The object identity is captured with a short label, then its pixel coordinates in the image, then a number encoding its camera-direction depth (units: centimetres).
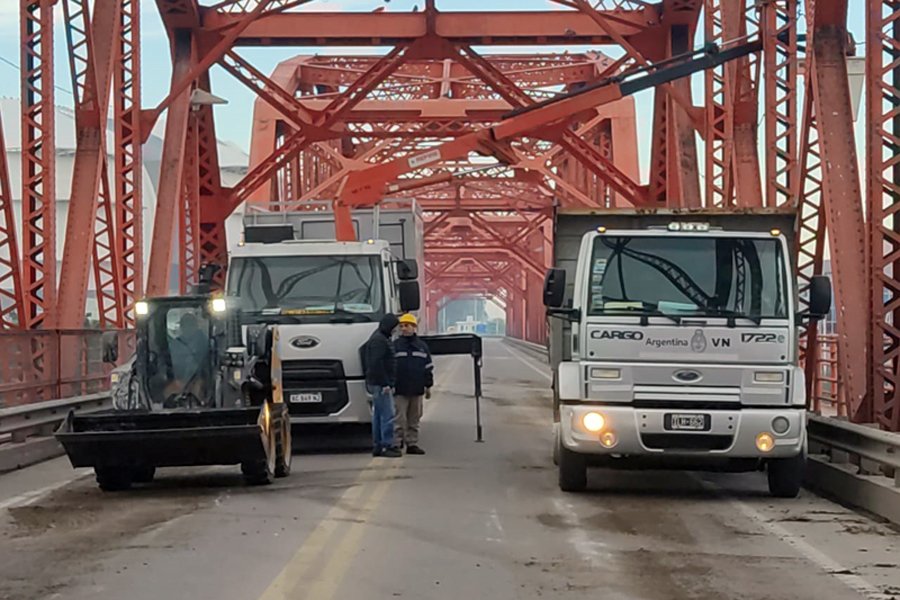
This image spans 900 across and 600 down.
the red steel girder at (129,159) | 2406
